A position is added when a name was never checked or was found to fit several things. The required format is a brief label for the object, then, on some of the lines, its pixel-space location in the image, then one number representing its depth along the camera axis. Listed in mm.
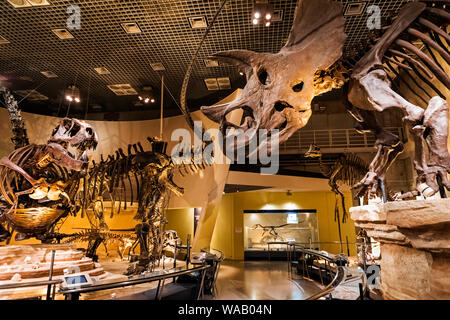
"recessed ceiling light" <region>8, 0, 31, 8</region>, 4832
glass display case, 11641
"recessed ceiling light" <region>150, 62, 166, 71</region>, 6855
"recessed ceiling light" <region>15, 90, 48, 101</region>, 8303
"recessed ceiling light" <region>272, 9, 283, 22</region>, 5031
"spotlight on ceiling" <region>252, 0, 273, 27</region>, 4559
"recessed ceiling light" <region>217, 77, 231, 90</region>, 7566
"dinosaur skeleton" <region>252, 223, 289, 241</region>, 11695
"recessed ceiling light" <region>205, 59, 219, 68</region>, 6796
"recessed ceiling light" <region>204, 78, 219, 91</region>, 7598
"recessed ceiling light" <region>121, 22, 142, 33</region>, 5406
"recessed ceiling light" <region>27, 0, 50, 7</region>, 4832
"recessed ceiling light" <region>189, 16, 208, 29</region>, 5230
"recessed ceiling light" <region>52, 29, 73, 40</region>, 5617
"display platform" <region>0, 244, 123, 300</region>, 3686
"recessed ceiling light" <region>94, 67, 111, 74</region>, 7125
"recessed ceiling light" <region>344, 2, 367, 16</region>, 4871
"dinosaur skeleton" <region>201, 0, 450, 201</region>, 1962
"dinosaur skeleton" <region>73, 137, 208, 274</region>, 5340
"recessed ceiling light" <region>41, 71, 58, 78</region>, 7230
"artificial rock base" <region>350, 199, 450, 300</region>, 1417
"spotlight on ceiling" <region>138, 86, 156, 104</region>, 8070
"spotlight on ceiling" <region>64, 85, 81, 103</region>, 7945
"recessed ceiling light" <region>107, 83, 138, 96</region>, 7996
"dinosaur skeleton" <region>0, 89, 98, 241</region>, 4598
